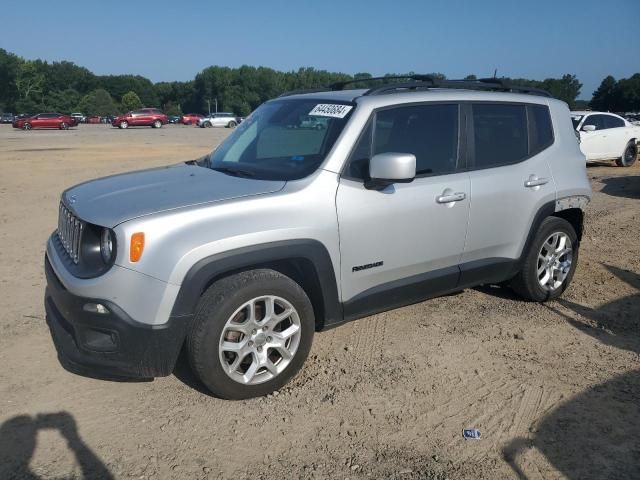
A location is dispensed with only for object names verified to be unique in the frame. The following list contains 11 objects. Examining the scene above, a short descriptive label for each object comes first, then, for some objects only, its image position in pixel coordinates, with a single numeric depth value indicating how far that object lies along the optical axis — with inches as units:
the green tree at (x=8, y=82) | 4217.5
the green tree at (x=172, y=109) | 4287.9
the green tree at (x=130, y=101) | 4375.0
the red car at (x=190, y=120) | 2748.5
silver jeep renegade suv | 124.2
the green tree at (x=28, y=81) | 4173.2
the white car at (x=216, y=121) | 2243.2
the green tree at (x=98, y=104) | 3895.2
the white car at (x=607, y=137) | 581.3
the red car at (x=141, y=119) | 1950.1
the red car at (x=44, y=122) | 1861.5
